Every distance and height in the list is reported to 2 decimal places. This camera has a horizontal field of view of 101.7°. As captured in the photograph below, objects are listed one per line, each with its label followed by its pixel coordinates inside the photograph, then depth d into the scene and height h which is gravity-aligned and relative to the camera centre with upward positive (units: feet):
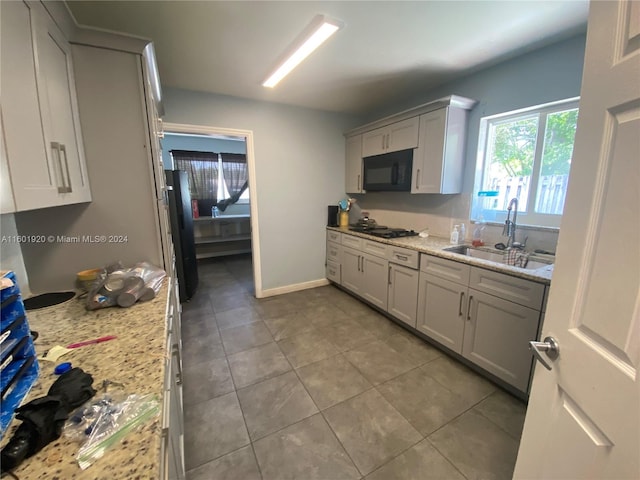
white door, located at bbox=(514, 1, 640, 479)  1.78 -0.63
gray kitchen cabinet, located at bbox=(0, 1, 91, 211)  2.62 +1.04
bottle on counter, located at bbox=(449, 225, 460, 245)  8.46 -1.23
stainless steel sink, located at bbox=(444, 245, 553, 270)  6.69 -1.65
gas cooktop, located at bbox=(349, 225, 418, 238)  9.63 -1.31
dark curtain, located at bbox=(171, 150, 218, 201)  17.20 +1.85
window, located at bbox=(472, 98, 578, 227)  6.78 +1.01
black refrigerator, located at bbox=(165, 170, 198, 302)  10.53 -1.36
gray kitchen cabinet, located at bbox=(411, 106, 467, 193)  8.02 +1.53
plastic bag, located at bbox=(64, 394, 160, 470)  1.97 -1.87
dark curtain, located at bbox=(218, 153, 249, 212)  18.60 +1.56
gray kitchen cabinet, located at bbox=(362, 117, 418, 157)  8.96 +2.22
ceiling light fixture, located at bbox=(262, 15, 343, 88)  5.39 +3.57
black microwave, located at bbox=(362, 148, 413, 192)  9.37 +1.00
